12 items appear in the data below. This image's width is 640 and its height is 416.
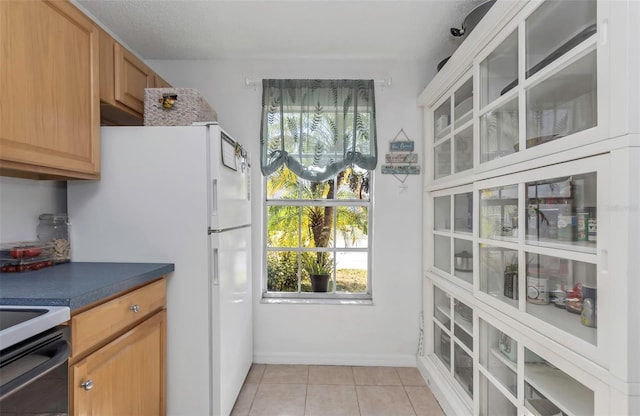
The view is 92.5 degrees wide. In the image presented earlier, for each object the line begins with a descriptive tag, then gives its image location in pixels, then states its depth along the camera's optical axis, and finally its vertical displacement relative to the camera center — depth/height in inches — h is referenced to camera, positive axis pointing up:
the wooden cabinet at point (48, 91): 44.8 +19.3
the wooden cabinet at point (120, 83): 63.9 +27.7
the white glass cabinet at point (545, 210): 32.0 -0.5
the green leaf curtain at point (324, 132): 91.7 +22.6
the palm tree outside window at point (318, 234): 98.8 -8.8
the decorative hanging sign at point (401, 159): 93.7 +14.5
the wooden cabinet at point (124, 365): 42.4 -25.3
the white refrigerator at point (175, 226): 62.4 -3.9
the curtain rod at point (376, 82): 93.0 +38.1
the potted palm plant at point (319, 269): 99.4 -20.2
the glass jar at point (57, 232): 62.6 -5.2
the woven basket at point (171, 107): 66.6 +21.8
